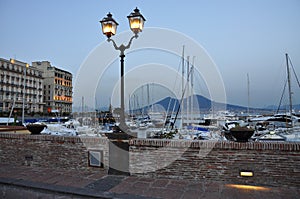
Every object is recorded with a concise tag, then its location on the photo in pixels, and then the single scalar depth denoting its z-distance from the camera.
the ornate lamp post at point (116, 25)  5.51
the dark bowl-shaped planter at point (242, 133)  4.73
